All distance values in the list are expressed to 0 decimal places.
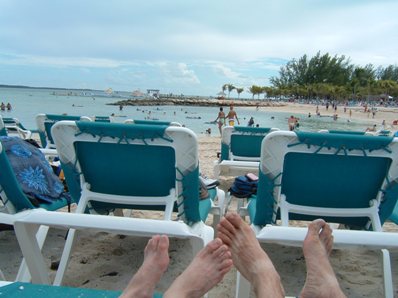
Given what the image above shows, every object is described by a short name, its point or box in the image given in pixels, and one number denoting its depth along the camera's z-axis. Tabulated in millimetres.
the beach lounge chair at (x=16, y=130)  4645
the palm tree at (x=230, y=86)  107750
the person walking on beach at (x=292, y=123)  16053
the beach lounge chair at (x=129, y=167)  1462
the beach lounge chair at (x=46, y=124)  4271
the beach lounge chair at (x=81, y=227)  1178
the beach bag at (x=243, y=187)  2305
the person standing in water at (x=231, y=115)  16250
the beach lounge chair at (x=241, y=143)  3775
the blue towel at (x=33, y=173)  2008
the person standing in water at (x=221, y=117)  15853
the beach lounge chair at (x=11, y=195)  1416
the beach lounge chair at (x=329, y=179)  1406
